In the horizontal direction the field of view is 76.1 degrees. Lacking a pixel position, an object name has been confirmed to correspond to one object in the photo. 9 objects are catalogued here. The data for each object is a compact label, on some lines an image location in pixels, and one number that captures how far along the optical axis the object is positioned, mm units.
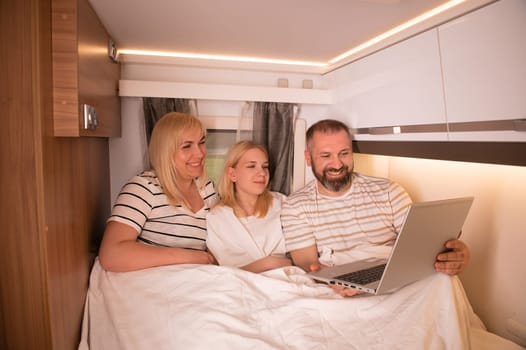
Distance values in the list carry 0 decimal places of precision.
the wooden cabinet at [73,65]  1008
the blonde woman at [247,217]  1679
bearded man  1701
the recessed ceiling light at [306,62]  1391
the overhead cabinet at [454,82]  1028
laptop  1088
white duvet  1106
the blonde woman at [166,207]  1382
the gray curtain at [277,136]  2094
